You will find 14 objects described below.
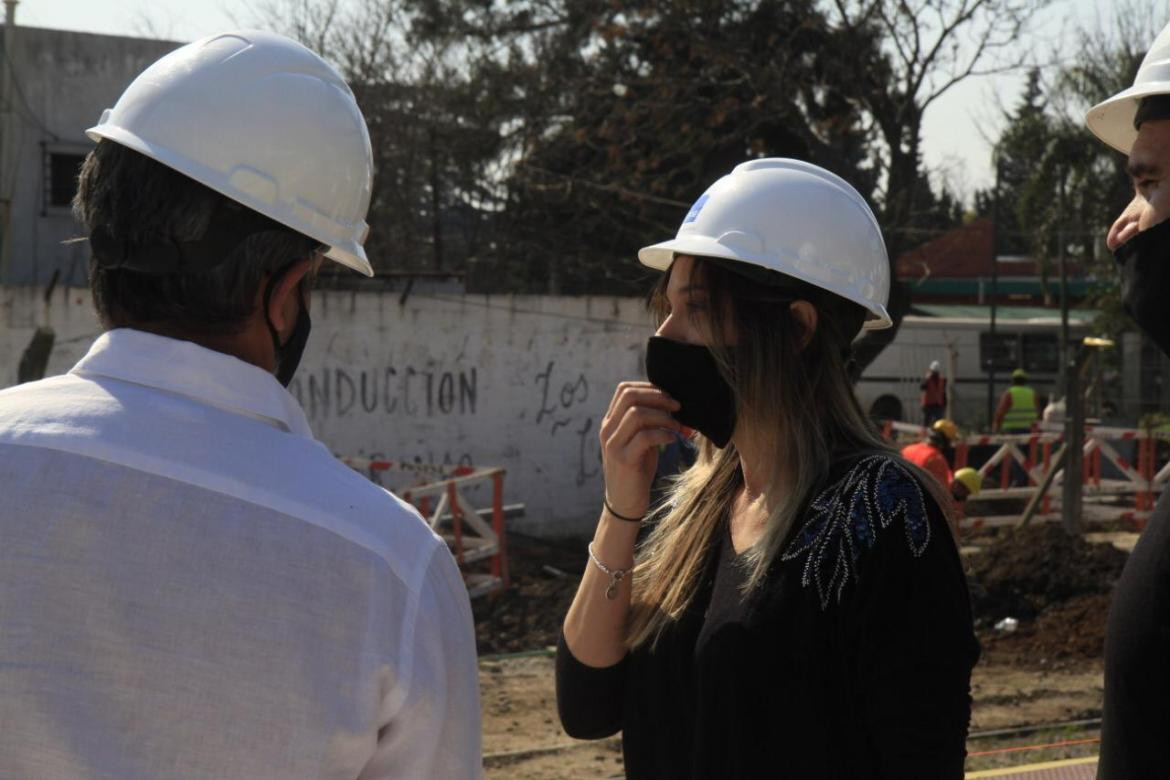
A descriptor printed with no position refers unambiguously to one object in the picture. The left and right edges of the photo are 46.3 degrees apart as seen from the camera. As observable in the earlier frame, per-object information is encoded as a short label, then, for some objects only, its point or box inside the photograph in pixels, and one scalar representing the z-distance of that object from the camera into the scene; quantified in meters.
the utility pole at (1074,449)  13.11
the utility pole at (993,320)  28.67
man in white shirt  1.42
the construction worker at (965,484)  10.59
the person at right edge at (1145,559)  2.16
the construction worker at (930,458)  8.87
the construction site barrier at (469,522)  12.16
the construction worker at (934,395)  23.61
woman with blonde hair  2.23
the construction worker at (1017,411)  20.25
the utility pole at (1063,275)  29.84
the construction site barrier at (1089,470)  16.23
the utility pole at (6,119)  20.25
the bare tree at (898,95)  15.71
